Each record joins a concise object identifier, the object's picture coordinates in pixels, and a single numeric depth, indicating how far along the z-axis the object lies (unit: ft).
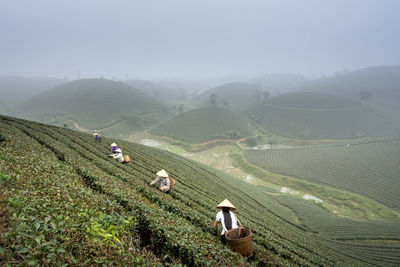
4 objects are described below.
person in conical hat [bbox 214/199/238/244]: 24.36
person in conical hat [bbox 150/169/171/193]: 37.59
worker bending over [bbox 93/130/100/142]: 65.89
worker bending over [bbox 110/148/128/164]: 51.04
